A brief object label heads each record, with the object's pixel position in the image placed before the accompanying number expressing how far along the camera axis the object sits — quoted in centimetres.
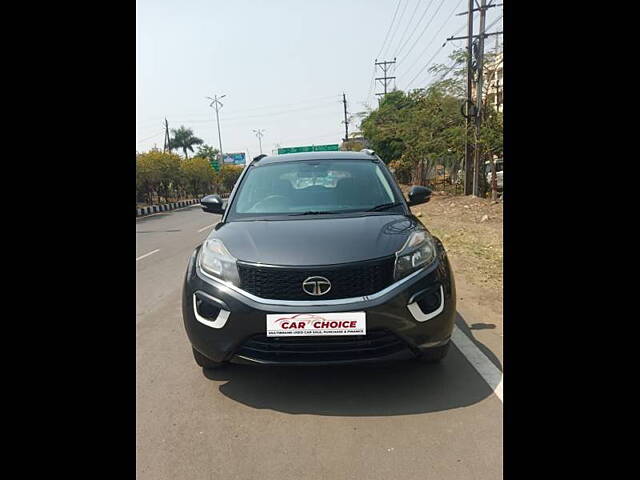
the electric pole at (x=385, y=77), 5331
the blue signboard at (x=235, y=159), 7212
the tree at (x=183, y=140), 5791
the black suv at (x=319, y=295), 242
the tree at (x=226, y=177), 5072
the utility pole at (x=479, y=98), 1688
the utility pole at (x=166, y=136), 5219
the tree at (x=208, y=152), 6828
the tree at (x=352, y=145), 4484
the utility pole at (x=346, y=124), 5863
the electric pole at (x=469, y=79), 1828
